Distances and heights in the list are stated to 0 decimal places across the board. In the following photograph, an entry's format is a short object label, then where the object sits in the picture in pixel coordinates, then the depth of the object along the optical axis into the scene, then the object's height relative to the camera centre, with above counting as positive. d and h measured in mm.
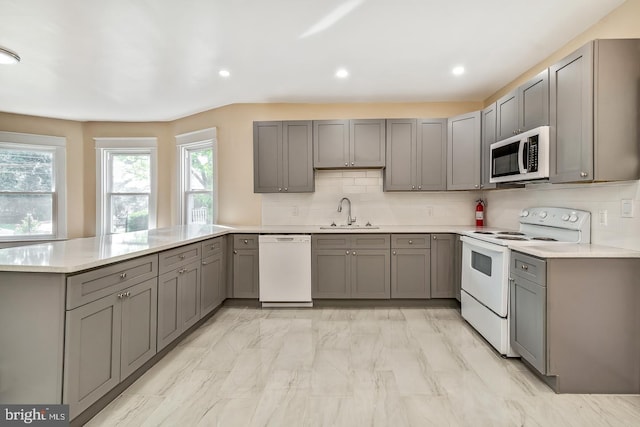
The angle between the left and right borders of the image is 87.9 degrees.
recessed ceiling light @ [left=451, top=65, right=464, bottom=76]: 3322 +1441
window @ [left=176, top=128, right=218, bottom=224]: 4672 +463
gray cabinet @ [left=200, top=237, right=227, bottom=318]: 3242 -687
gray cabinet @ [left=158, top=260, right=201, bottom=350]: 2477 -752
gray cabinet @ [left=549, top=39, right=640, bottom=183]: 2062 +644
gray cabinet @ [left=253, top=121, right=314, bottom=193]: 4090 +661
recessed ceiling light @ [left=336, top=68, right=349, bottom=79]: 3369 +1427
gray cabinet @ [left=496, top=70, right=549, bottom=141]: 2533 +879
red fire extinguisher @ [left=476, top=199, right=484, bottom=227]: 4129 -44
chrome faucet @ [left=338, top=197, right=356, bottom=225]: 4289 -32
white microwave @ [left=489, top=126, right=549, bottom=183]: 2479 +450
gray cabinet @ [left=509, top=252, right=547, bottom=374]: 2131 -678
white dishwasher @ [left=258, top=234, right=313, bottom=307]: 3812 -663
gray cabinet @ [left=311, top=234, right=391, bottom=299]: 3793 -641
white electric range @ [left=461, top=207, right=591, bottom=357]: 2566 -403
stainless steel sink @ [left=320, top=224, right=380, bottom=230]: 3945 -203
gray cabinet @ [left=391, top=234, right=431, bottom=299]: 3770 -618
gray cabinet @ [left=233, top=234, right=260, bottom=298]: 3863 -639
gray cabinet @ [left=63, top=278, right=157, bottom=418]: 1670 -763
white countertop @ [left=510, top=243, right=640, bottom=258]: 2055 -257
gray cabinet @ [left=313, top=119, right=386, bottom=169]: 4074 +830
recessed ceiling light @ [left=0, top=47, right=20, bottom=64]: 2662 +1258
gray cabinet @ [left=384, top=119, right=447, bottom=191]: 4047 +696
